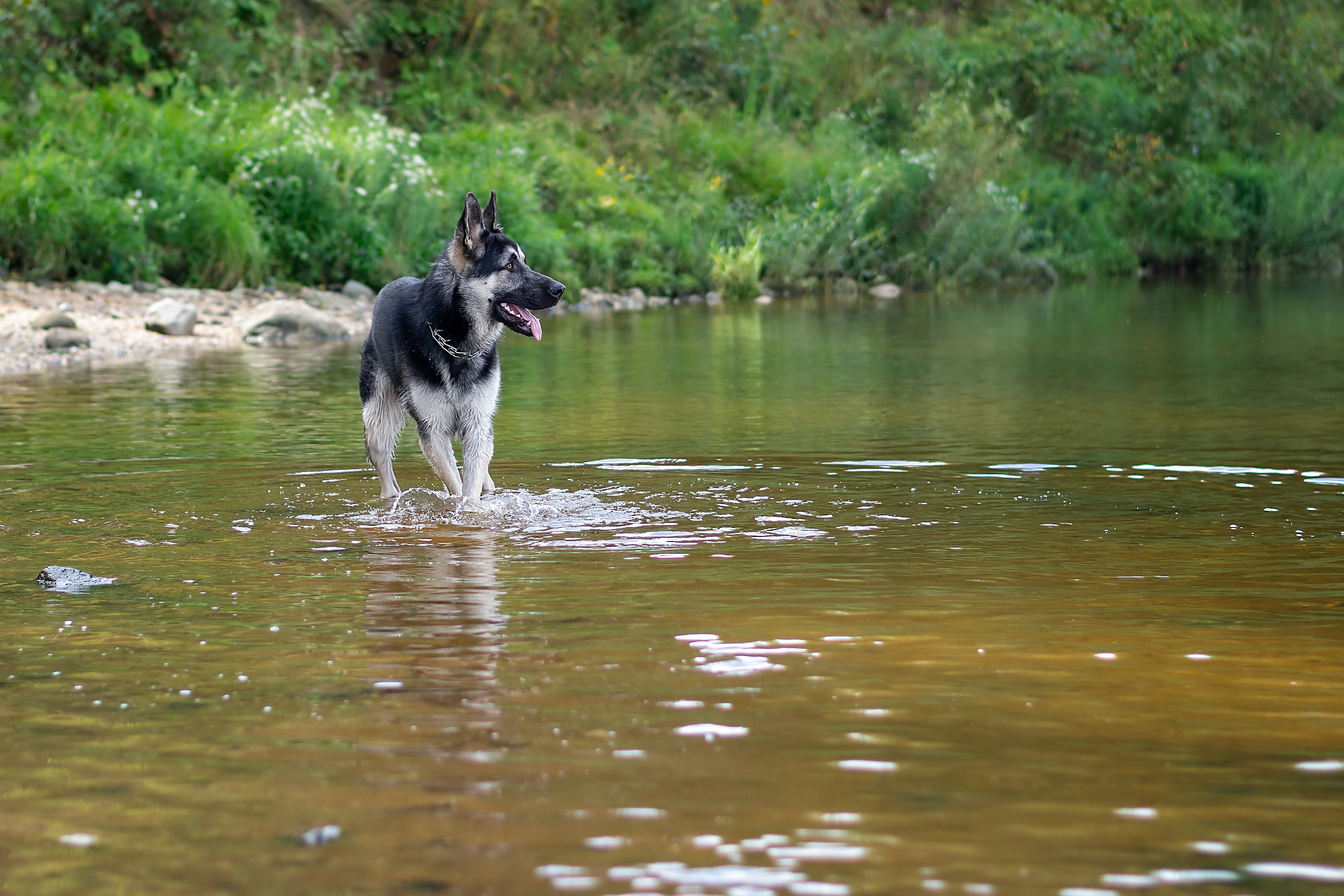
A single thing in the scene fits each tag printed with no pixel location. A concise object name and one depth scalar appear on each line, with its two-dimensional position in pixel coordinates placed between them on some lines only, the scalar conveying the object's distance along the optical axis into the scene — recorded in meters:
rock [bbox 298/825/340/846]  3.42
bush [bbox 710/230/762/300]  28.03
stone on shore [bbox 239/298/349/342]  19.89
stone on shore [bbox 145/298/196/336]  19.16
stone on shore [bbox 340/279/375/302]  23.05
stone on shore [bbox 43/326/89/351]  17.06
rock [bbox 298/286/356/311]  22.19
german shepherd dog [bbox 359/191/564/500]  8.29
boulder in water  6.13
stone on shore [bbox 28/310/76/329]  17.77
